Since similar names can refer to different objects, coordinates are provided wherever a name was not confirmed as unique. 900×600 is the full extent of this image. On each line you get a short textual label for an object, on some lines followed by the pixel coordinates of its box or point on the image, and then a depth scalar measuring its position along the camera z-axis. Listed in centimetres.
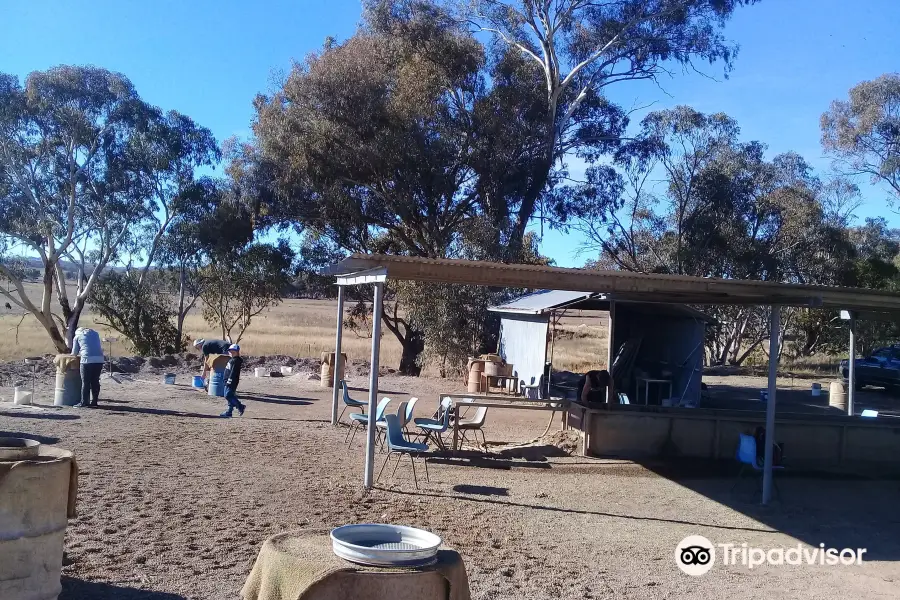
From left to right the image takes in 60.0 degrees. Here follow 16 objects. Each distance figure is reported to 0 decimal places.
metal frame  777
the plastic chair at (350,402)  1130
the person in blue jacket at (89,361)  1195
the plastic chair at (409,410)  1001
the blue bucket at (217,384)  1456
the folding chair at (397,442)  812
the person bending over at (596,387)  1102
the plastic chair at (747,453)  877
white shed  1428
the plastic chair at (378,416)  1003
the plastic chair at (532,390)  1566
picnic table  1021
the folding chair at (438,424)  952
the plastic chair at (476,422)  1005
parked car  1997
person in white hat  1191
